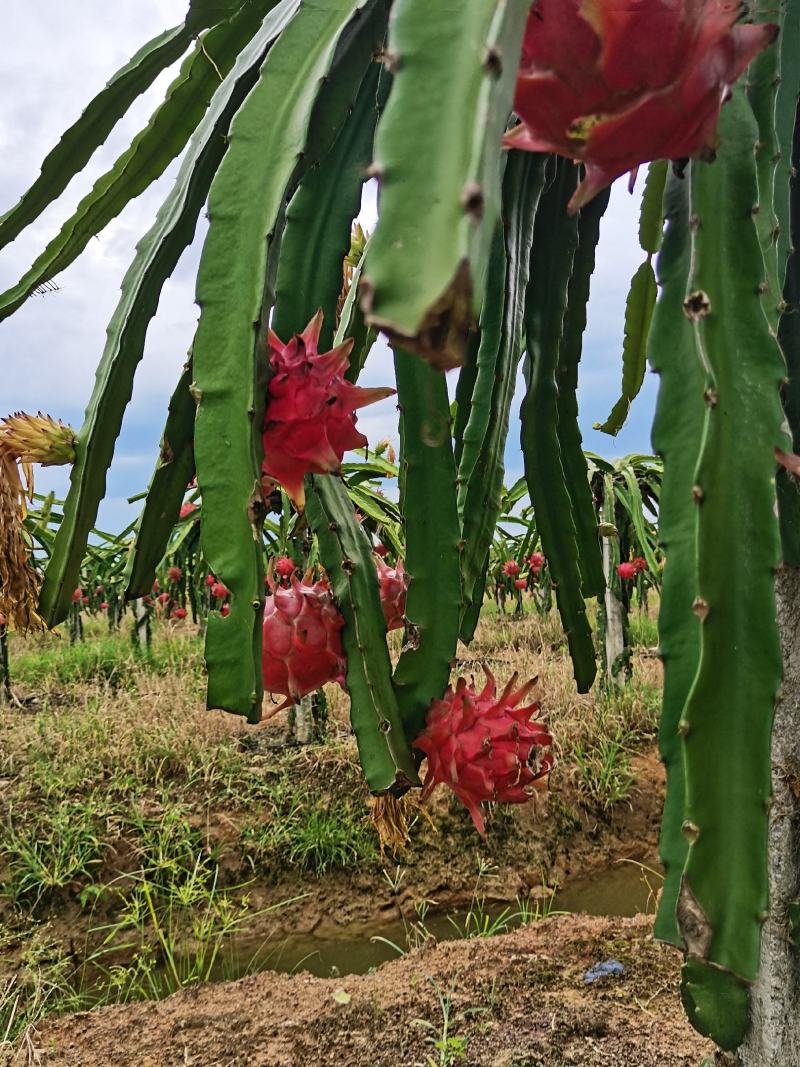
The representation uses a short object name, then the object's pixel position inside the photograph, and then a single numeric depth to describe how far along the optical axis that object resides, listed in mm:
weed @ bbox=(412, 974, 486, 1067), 1453
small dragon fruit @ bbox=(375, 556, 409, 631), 700
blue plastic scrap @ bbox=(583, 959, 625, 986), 1720
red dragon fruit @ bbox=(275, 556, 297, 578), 2400
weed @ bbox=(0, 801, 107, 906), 2562
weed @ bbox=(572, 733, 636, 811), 3117
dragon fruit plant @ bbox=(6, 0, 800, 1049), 287
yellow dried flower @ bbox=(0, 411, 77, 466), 669
